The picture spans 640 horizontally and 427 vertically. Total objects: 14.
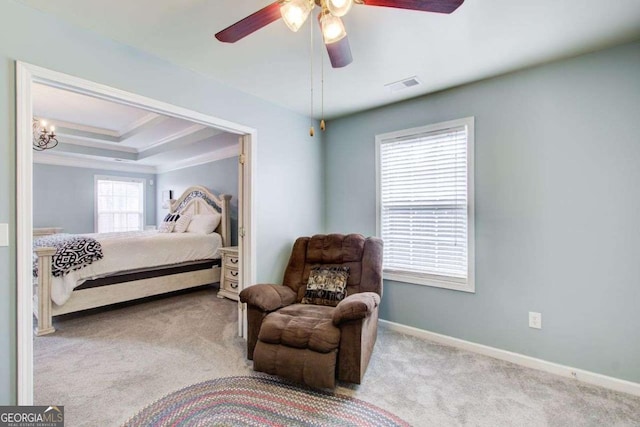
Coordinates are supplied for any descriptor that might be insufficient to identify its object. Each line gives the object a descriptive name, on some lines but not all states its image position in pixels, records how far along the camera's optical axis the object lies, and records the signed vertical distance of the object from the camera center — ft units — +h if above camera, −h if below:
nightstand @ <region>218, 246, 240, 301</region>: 13.73 -2.99
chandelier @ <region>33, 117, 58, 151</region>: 11.71 +3.51
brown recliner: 6.24 -2.78
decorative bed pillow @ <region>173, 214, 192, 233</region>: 17.02 -0.60
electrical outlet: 7.50 -2.86
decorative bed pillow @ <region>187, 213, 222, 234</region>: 16.07 -0.57
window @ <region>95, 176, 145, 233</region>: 21.24 +0.85
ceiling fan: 3.69 +2.80
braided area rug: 5.55 -4.04
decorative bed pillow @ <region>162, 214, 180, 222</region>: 18.06 -0.25
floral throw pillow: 8.48 -2.23
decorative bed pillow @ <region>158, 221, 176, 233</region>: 17.54 -0.80
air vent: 8.22 +3.84
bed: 9.99 -2.36
